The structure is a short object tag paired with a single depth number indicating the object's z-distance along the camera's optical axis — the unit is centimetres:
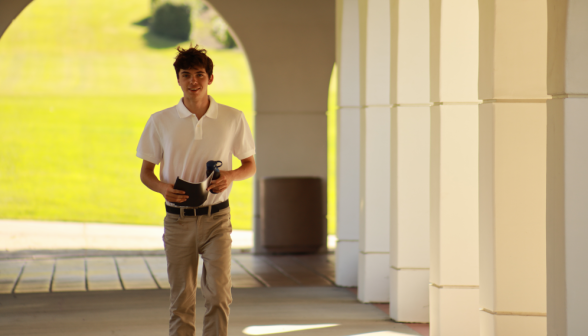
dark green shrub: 11437
